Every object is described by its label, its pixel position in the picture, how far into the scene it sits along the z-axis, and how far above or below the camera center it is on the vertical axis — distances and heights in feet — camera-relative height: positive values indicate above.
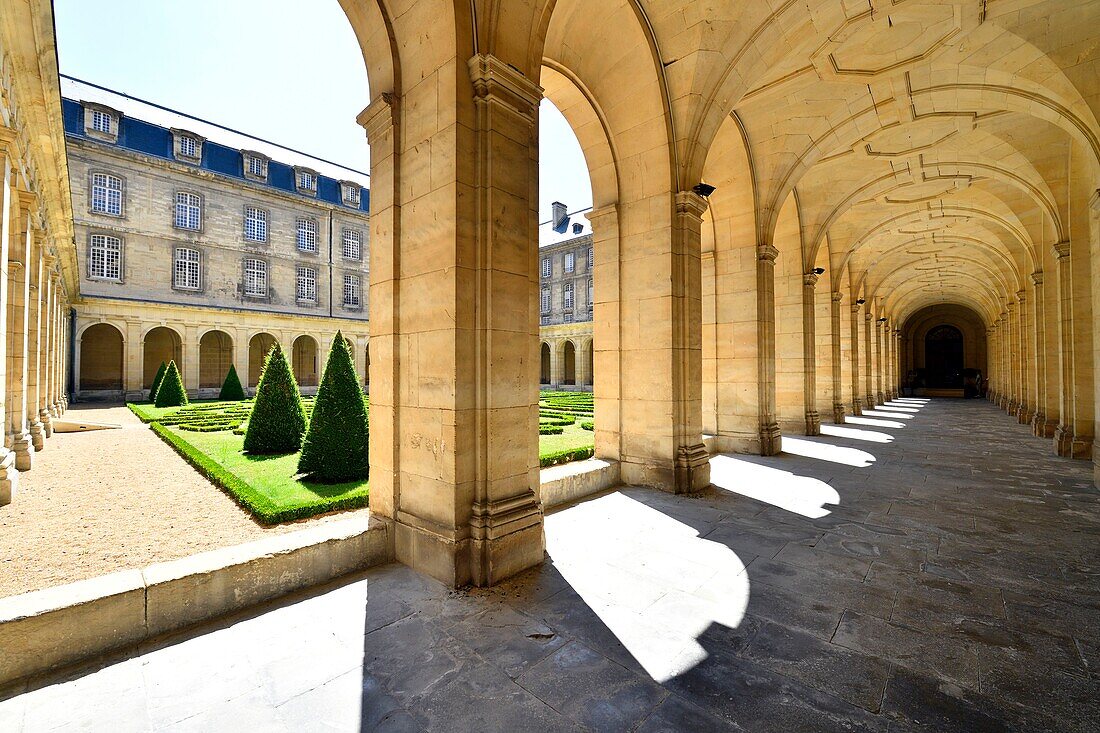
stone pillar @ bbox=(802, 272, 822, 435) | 40.86 +1.19
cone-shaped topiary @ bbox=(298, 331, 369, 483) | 23.38 -3.11
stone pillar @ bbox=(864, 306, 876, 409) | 67.56 -0.28
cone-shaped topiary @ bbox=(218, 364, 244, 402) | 77.87 -3.06
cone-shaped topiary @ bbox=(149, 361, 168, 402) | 75.77 -1.90
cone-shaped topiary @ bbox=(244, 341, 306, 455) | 30.78 -2.98
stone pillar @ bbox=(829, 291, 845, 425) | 49.96 +0.26
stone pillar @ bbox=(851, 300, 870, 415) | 58.49 -0.10
